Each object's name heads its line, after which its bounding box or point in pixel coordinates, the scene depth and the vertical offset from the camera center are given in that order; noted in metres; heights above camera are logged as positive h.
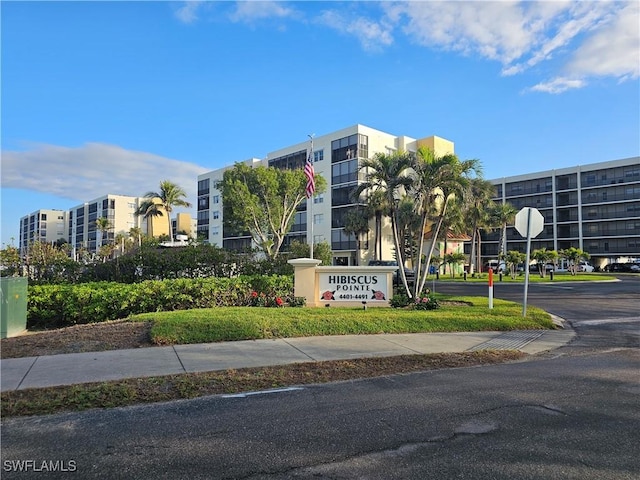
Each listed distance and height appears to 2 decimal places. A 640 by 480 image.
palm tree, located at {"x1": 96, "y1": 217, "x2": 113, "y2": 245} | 75.48 +4.62
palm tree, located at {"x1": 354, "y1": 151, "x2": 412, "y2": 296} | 15.84 +2.76
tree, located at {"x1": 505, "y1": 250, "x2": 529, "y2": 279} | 41.69 -0.83
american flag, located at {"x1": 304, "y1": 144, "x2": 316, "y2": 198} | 21.11 +3.42
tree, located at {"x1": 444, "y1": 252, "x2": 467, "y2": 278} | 47.09 -0.92
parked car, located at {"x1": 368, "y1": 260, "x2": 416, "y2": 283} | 25.83 -1.52
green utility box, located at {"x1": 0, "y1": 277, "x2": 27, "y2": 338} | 10.09 -1.25
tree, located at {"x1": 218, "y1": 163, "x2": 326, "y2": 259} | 35.94 +4.37
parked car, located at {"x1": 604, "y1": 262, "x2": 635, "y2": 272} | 62.45 -2.45
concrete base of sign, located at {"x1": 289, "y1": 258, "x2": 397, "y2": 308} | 14.33 -1.09
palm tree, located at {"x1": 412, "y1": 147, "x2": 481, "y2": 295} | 14.91 +2.34
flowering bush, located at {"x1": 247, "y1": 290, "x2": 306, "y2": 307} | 13.72 -1.54
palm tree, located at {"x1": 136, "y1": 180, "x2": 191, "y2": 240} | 58.44 +6.76
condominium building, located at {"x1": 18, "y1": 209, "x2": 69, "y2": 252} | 140.62 +9.06
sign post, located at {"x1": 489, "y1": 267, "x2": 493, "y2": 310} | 13.66 -1.12
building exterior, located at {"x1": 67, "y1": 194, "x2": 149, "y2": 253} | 118.38 +9.36
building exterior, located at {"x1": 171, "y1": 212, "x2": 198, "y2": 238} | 99.75 +6.32
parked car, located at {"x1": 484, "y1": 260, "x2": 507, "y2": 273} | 43.17 -1.67
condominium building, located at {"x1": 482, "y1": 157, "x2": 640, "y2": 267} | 68.88 +6.93
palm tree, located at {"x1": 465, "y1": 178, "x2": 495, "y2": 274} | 48.34 +4.48
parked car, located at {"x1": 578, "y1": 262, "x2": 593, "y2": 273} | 64.12 -2.51
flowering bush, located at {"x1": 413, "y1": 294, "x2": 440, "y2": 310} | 14.14 -1.68
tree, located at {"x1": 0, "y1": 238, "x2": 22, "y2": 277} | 15.50 -0.38
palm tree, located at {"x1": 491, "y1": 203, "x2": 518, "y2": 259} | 53.78 +4.25
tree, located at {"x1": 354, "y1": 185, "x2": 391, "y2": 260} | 44.34 +3.64
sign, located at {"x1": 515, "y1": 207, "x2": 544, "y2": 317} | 13.23 +0.79
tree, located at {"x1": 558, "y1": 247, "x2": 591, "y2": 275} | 45.97 -0.59
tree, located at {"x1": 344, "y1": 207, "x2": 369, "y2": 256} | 50.00 +3.19
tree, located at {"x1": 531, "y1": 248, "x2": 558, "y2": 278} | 42.94 -0.59
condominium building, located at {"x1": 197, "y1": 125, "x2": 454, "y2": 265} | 53.53 +9.17
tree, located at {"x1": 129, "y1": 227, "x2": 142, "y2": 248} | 85.39 +3.40
